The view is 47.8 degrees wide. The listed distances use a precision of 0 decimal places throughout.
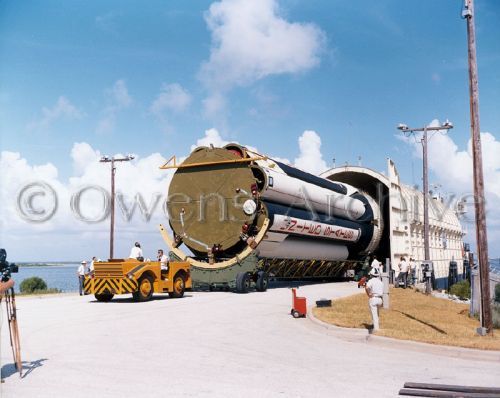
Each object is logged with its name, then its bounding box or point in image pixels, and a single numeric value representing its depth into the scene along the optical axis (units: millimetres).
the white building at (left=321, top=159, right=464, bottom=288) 34625
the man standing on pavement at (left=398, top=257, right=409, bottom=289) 31250
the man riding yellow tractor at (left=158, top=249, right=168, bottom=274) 20656
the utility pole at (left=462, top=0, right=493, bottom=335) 13188
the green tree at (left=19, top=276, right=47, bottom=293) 45281
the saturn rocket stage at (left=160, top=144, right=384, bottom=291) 24656
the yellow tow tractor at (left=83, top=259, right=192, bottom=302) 19172
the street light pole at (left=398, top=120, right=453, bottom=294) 31672
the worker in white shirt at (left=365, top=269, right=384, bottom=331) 12703
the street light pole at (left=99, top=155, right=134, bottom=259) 40500
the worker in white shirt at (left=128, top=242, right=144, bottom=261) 20547
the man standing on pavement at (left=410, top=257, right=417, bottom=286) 33684
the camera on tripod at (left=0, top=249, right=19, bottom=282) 8547
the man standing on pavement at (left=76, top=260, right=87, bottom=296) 27838
